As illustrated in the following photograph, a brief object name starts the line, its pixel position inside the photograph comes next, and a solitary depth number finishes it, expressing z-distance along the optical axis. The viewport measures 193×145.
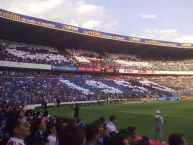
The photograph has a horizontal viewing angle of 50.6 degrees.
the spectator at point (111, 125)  7.20
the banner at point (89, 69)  35.55
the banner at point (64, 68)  33.01
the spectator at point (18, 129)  3.15
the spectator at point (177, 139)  3.11
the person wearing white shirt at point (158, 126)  9.99
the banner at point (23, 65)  27.48
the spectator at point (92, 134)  3.08
